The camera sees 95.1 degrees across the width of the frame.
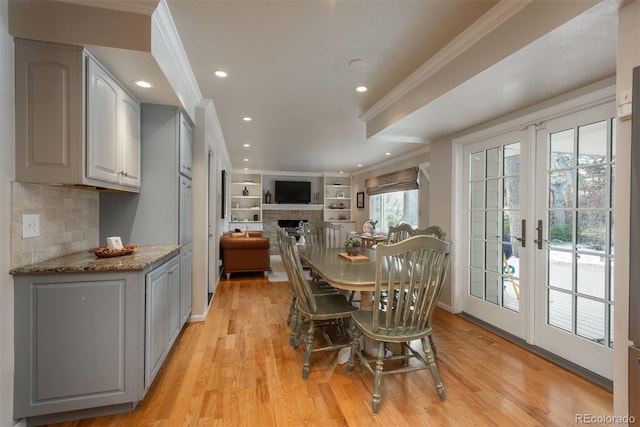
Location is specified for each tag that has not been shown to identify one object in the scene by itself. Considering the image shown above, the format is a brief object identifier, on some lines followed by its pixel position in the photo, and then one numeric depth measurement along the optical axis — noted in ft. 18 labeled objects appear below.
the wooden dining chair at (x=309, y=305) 7.07
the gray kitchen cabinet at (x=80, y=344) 5.19
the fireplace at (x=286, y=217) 29.17
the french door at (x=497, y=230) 9.11
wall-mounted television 28.89
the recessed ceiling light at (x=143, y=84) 6.97
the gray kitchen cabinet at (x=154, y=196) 8.27
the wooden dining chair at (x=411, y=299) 5.65
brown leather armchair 17.08
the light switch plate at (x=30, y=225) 5.38
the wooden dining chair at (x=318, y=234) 12.25
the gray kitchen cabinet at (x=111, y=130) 5.77
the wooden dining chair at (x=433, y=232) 8.49
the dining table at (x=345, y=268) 6.31
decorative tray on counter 6.31
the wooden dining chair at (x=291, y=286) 7.60
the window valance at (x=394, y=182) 18.79
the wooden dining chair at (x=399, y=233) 10.35
